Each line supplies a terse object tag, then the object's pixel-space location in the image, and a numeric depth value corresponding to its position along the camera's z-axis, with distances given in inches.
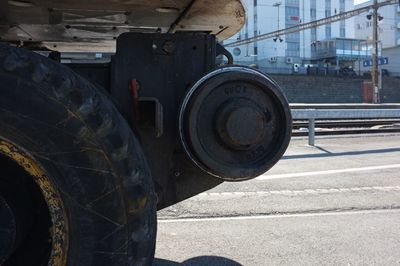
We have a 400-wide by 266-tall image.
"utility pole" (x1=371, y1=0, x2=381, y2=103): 1843.0
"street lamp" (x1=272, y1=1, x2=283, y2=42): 3513.8
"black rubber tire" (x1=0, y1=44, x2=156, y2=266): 72.2
